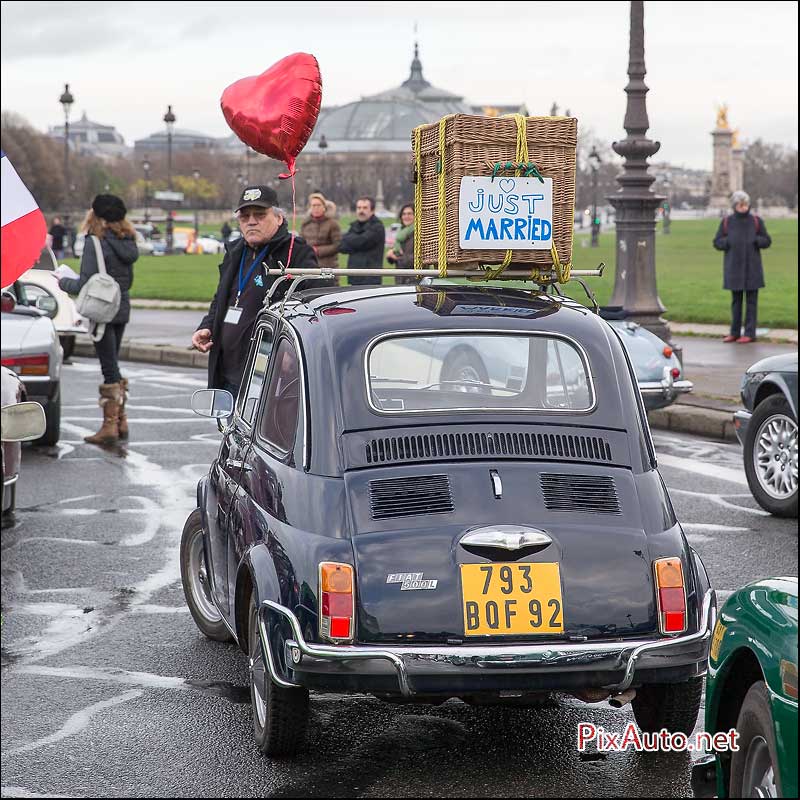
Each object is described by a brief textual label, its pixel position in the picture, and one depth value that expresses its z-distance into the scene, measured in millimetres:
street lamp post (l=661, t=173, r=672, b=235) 91175
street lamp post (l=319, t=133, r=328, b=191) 83800
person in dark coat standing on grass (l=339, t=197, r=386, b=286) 16875
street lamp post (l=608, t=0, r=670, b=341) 16125
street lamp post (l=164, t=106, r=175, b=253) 65675
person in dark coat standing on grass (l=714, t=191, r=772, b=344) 19484
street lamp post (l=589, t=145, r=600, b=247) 69219
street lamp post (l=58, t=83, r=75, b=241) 54812
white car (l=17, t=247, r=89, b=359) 19219
